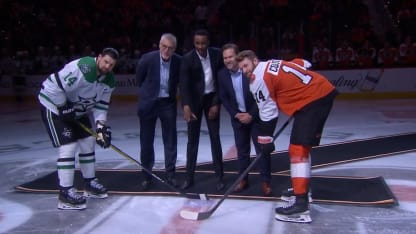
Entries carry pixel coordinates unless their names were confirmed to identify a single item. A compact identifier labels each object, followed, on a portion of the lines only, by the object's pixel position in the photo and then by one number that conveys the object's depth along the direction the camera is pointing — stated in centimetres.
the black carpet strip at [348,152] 536
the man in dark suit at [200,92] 427
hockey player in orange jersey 358
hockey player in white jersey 391
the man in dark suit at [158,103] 440
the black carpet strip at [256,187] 411
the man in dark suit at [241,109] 413
